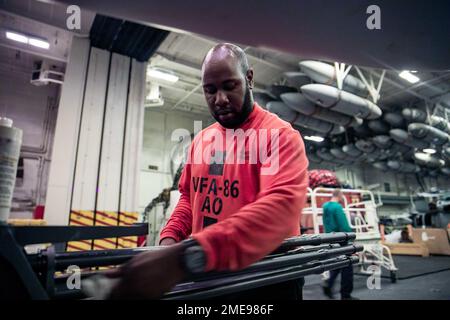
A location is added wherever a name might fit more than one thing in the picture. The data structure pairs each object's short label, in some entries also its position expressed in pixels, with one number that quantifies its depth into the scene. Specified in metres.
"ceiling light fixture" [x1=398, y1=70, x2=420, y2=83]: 6.43
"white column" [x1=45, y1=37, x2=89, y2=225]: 3.59
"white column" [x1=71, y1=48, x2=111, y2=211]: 3.77
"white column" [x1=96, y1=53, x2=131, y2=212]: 3.94
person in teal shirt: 3.17
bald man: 0.42
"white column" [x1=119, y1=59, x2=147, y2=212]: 4.11
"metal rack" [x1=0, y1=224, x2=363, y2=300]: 0.42
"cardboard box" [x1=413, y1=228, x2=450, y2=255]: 7.57
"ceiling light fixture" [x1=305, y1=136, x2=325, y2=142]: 9.43
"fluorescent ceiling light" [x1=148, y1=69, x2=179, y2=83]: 5.91
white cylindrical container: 0.57
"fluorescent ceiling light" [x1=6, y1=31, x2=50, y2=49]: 4.35
